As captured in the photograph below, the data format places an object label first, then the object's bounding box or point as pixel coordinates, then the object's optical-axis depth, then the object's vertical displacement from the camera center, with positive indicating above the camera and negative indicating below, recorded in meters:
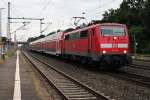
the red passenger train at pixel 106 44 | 24.34 +0.12
